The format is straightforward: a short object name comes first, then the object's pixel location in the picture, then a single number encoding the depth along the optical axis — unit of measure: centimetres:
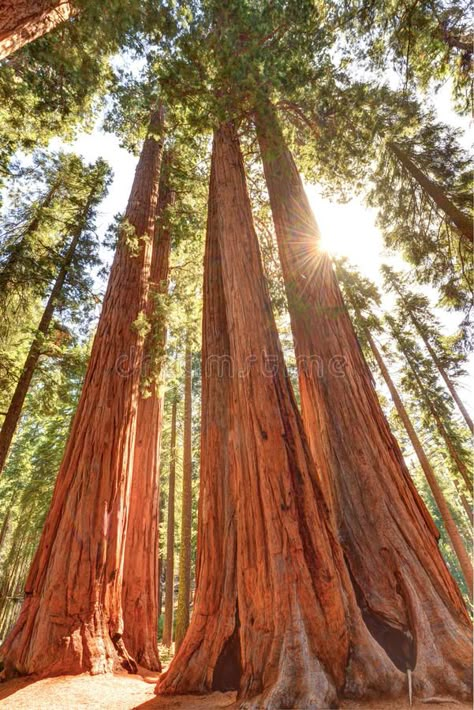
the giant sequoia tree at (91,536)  320
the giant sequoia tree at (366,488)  238
